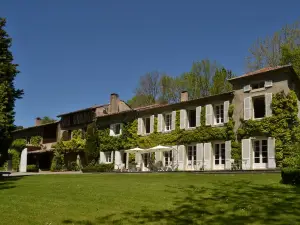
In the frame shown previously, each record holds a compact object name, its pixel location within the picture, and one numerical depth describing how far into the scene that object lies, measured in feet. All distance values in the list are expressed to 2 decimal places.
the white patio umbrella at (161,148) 81.21
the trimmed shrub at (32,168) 121.08
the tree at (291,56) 97.38
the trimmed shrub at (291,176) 42.90
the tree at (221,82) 120.67
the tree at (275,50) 102.01
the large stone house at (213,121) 70.49
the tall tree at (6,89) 65.72
